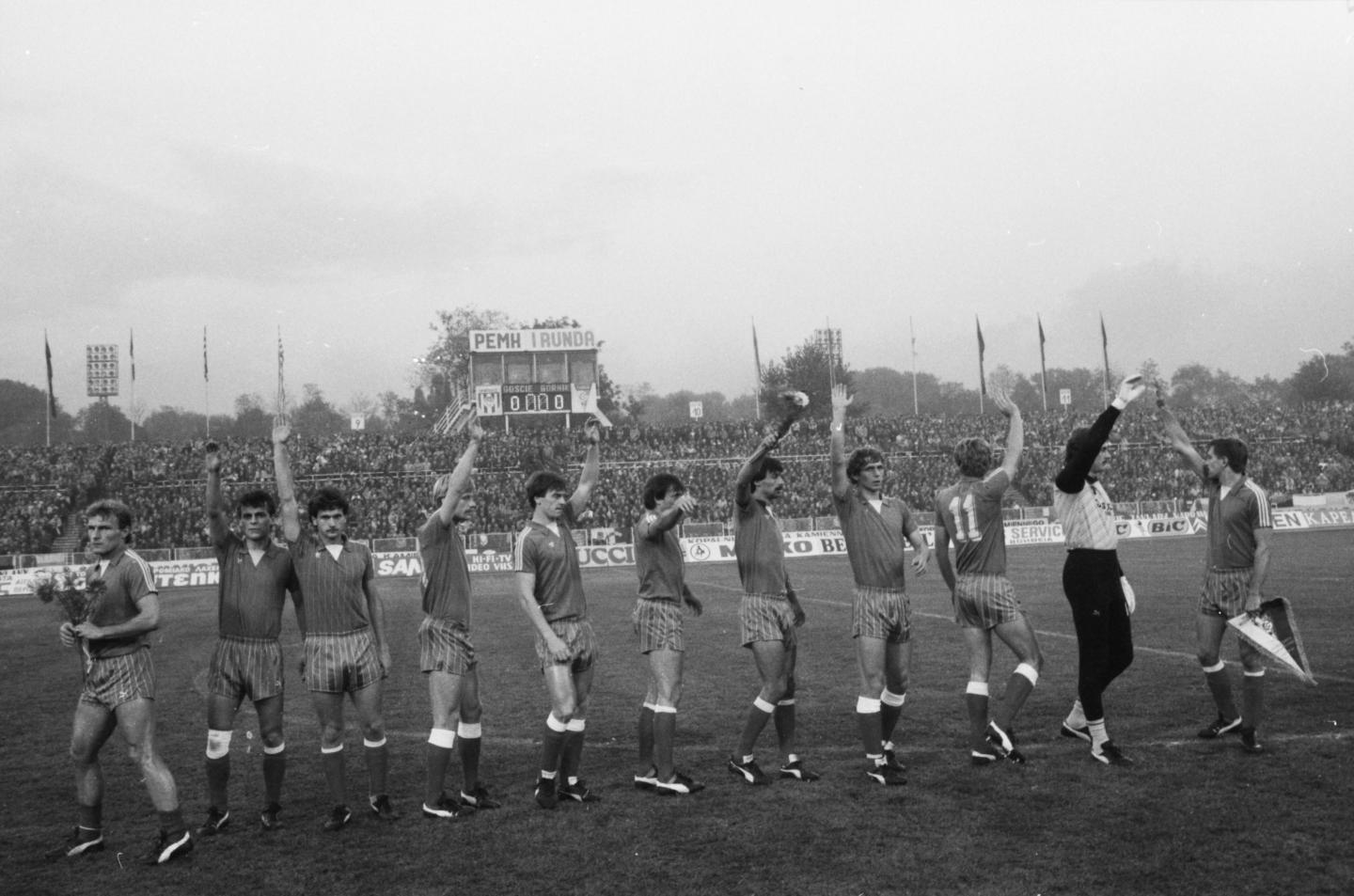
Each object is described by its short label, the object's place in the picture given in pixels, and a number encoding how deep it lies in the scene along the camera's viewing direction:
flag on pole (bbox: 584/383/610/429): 57.41
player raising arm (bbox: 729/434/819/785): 7.63
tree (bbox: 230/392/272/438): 91.31
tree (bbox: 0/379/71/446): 89.12
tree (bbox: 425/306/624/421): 81.69
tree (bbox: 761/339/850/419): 70.75
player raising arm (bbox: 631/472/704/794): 7.44
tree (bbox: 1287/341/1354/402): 77.56
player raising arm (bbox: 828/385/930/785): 7.56
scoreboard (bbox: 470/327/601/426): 60.00
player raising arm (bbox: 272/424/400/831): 7.04
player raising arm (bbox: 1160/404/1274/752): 8.19
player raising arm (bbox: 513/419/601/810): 7.27
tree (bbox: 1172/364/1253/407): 111.69
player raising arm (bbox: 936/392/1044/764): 7.86
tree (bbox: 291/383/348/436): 100.56
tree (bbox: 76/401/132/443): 92.88
